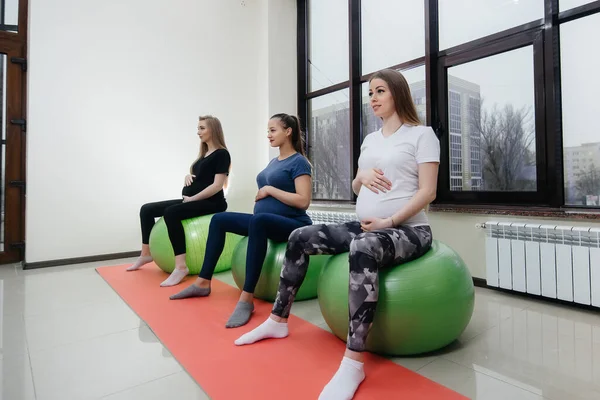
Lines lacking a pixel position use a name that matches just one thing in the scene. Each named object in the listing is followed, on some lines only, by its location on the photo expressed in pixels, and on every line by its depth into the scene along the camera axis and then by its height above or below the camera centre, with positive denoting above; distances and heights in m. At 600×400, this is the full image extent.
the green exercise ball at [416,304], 1.33 -0.38
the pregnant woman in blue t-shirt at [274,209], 1.83 -0.01
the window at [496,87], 2.20 +0.87
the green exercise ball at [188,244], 2.61 -0.27
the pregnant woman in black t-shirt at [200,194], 2.55 +0.11
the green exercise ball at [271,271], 2.00 -0.38
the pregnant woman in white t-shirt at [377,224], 1.23 -0.07
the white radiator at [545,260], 1.94 -0.33
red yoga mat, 1.18 -0.61
